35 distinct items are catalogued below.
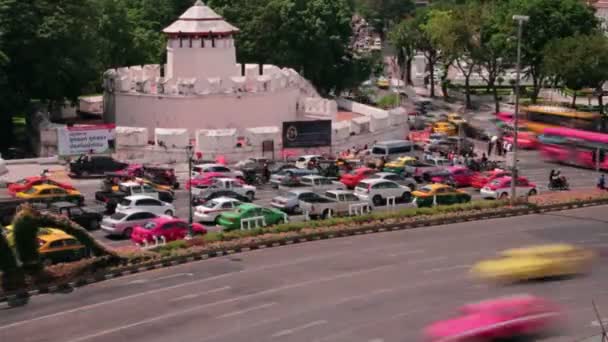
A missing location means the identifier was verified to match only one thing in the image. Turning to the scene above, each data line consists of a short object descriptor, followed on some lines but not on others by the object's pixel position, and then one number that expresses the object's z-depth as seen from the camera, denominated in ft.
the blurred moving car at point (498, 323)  84.28
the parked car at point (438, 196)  151.23
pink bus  189.88
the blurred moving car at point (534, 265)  105.50
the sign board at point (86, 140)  181.26
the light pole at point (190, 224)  126.21
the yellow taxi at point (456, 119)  241.72
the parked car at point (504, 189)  159.43
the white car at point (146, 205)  138.30
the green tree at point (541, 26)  275.80
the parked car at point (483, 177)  168.35
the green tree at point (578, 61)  261.44
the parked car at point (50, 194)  144.02
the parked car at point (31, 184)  151.64
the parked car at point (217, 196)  148.87
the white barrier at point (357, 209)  145.79
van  191.52
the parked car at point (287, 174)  165.48
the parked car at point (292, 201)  146.30
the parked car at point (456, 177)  170.50
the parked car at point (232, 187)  154.73
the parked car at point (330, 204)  144.05
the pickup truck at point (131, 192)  148.15
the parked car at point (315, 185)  158.40
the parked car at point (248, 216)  135.54
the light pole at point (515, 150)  145.18
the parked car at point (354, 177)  167.43
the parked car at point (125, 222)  132.05
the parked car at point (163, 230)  128.16
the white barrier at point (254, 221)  135.33
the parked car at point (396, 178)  163.53
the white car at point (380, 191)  154.30
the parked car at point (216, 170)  167.36
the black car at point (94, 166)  172.86
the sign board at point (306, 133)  189.67
